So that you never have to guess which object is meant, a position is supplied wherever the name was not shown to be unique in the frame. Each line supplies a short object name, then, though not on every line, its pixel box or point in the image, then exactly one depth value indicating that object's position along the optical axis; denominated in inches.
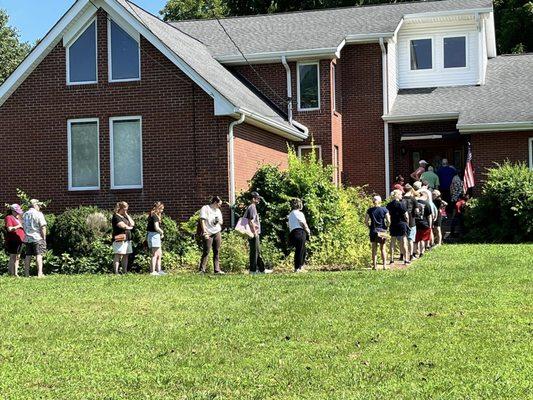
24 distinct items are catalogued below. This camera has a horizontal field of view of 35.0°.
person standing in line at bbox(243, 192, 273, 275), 652.7
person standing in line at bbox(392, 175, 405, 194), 796.2
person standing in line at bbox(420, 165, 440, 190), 919.5
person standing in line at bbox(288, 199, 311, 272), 647.1
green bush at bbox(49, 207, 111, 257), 736.3
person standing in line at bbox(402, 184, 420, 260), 681.0
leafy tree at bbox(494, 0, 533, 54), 1549.0
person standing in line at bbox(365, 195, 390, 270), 632.4
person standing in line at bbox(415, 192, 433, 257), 709.9
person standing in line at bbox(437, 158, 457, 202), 944.9
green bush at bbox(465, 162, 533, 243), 836.0
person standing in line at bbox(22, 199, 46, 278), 665.6
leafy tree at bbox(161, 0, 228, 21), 2048.5
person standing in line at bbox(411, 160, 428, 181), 958.4
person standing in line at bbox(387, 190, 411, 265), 655.8
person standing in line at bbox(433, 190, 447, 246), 814.5
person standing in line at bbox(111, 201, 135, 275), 670.5
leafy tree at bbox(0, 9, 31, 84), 1916.8
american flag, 946.7
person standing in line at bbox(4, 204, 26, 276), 677.9
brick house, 789.9
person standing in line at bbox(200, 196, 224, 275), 662.5
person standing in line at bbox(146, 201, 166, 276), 665.0
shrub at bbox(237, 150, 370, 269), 724.7
